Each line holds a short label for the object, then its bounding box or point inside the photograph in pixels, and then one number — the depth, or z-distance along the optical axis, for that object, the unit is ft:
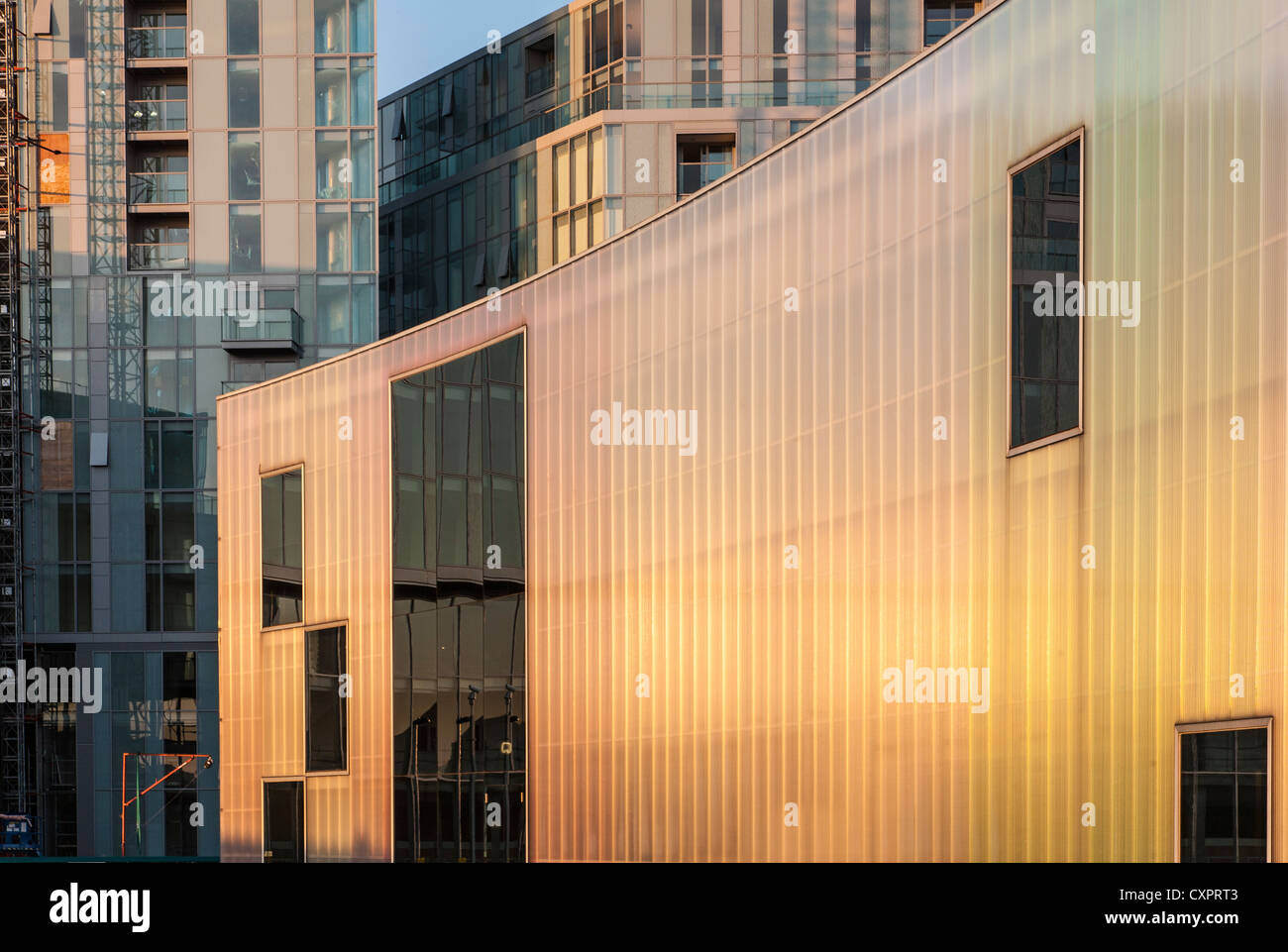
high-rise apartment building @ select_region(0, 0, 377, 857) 210.38
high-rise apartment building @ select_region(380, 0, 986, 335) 209.77
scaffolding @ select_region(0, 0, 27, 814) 205.57
